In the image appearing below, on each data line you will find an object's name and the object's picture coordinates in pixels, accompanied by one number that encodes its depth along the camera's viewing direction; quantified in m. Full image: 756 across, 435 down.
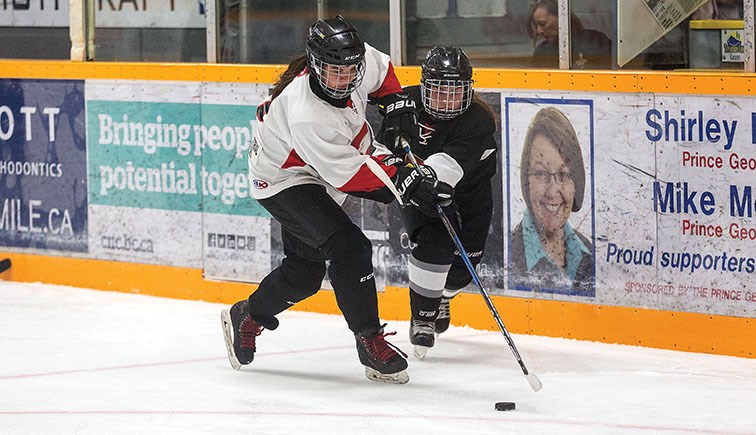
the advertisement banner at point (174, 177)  12.21
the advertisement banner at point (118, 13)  12.86
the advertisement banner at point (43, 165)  13.26
